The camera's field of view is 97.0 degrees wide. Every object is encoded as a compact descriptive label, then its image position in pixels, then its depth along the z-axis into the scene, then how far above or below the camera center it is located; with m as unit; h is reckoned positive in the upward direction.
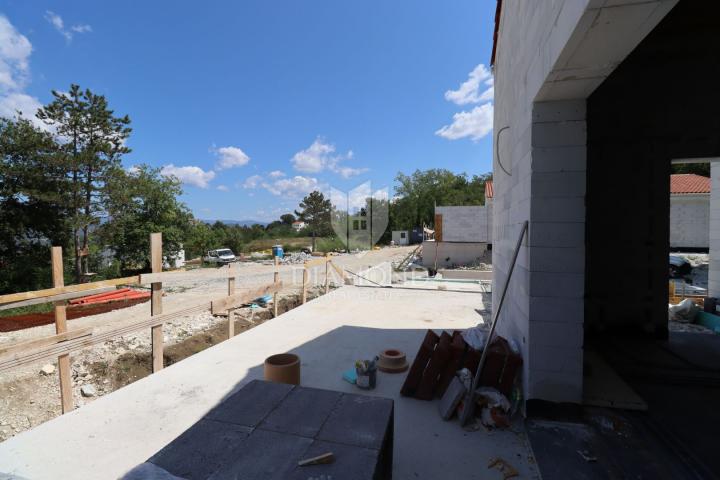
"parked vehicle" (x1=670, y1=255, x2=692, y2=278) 11.80 -1.28
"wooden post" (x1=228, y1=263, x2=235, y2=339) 5.36 -0.93
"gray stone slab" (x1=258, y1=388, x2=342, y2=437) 1.67 -1.02
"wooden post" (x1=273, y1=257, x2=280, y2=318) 7.20 -0.96
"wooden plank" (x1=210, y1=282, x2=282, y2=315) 4.92 -1.11
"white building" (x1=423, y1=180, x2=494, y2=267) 17.73 -0.08
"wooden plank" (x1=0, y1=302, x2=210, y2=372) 2.91 -1.14
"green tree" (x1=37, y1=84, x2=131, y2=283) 16.05 +4.35
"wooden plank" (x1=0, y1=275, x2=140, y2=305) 3.26 -0.62
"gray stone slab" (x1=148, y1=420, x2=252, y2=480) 1.36 -1.01
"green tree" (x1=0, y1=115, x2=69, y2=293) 15.05 +1.61
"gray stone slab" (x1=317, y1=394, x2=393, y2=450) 1.57 -1.02
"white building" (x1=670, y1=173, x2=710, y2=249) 15.54 +0.87
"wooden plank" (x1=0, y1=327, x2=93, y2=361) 2.85 -1.08
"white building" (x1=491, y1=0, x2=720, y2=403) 1.98 +0.78
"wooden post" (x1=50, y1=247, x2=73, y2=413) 3.50 -1.06
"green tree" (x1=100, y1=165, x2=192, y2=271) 17.95 +1.10
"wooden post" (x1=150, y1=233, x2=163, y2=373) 4.05 -0.88
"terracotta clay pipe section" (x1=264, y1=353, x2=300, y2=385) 3.09 -1.34
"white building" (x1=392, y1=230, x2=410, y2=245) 38.75 -0.42
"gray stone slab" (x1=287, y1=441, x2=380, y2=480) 1.31 -1.00
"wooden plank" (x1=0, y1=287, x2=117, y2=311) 3.34 -0.70
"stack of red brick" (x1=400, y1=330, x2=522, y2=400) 2.61 -1.15
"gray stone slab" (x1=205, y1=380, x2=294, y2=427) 1.76 -1.02
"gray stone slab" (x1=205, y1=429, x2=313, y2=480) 1.32 -1.01
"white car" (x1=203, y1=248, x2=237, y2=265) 23.96 -1.78
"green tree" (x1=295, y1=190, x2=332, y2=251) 37.62 +2.69
